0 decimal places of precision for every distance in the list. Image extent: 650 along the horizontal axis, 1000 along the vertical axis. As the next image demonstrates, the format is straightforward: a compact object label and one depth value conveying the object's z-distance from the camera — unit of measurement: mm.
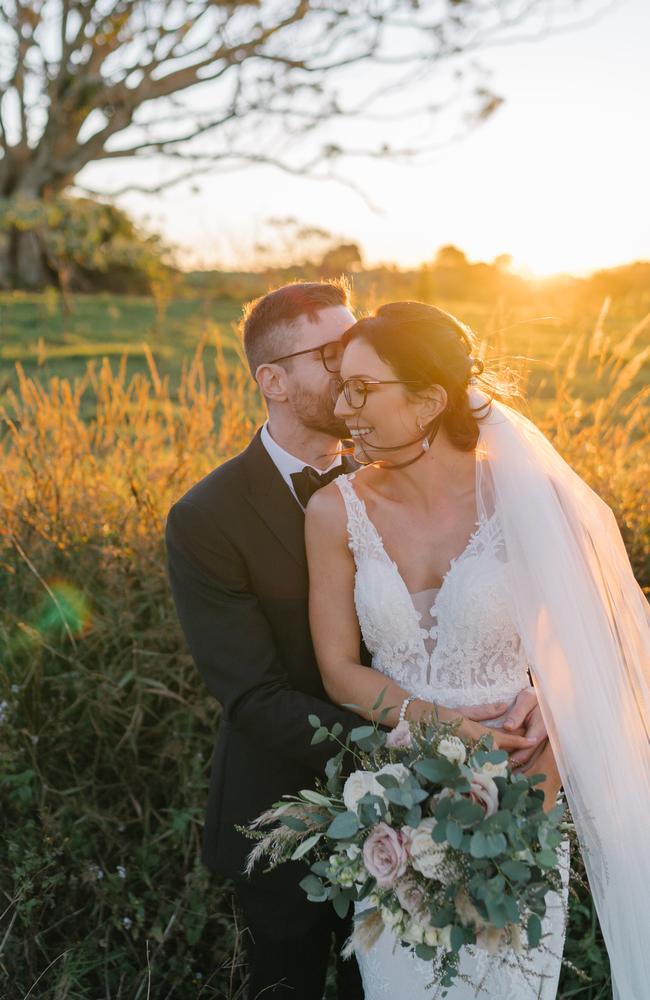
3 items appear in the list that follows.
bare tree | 15508
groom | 2518
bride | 2340
